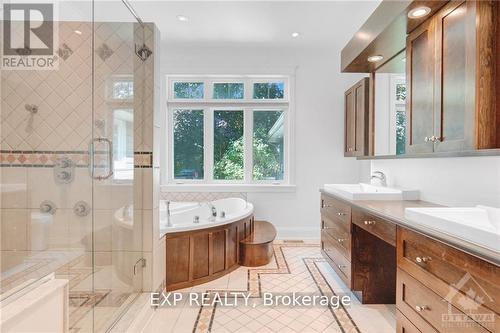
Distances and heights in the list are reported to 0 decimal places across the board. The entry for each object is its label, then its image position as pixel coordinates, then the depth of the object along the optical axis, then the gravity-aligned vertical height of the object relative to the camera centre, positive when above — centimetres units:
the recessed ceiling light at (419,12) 175 +103
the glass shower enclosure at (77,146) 215 +17
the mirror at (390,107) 252 +60
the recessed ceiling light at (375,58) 256 +105
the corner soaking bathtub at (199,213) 248 -57
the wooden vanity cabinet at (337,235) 228 -66
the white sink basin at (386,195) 222 -24
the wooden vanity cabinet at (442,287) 98 -52
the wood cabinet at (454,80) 141 +53
